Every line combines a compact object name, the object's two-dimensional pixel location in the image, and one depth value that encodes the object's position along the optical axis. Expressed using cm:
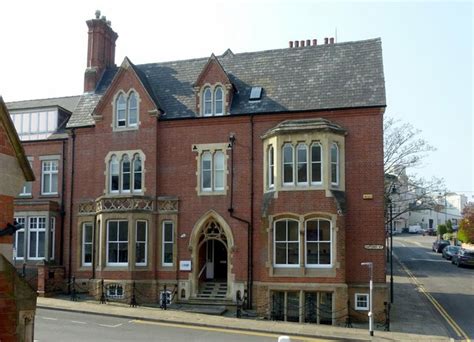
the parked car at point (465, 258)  4166
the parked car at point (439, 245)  5744
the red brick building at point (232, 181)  2303
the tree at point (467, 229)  6008
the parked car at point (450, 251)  4588
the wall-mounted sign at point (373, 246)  2275
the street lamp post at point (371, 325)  1892
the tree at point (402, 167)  4106
